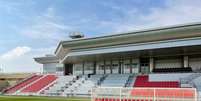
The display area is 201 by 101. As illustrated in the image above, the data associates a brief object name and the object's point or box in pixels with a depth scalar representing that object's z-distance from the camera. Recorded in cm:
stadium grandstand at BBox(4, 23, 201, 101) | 1468
